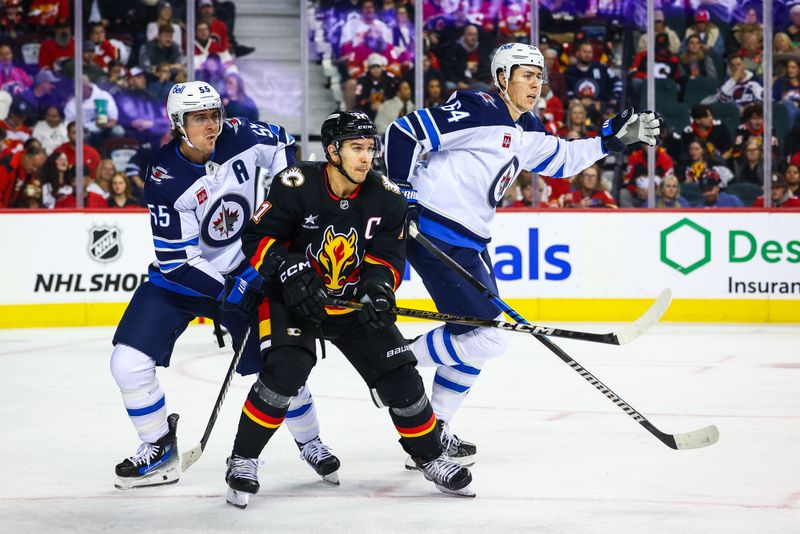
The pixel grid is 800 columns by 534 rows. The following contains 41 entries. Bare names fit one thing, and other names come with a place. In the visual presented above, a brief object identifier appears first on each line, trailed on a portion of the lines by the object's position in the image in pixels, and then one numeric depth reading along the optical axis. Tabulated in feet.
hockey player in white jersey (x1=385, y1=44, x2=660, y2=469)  25.95
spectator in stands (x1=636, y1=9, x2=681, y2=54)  56.95
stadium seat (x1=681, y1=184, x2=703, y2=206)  55.67
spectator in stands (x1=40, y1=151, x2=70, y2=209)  55.21
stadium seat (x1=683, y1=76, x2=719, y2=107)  57.36
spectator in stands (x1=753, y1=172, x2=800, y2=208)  55.06
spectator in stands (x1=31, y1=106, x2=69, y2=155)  56.03
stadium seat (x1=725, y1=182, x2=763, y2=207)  55.16
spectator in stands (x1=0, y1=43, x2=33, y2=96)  57.52
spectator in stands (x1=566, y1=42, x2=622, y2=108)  57.82
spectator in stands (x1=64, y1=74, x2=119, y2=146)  56.08
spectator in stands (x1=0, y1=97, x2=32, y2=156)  56.44
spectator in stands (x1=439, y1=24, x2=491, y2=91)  58.08
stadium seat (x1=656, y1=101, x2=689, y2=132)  56.85
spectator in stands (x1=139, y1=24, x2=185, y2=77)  58.03
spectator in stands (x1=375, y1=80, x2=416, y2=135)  57.41
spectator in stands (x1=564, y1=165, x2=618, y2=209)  56.03
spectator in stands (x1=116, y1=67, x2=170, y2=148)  56.70
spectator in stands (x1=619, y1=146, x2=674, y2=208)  55.88
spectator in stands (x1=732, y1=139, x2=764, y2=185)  55.47
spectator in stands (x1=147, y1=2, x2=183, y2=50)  58.03
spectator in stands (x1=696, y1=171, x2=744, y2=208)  55.47
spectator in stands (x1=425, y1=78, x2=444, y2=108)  57.31
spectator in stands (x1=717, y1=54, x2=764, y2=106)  56.54
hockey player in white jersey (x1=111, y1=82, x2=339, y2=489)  22.18
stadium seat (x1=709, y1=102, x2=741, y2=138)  56.54
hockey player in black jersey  20.04
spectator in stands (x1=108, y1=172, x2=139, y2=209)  54.80
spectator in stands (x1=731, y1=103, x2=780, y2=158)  55.77
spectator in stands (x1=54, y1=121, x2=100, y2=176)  55.62
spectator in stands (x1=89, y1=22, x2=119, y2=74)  57.88
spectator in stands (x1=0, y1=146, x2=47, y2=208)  55.26
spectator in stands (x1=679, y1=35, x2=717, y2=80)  57.77
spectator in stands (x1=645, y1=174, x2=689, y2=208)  55.57
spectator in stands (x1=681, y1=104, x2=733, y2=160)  56.39
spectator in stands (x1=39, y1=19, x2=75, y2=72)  57.11
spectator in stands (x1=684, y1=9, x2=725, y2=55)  58.29
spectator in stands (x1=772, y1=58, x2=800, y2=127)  55.72
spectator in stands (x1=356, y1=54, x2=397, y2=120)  58.18
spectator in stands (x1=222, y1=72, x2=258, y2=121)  57.47
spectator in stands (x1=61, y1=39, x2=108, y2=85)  56.75
